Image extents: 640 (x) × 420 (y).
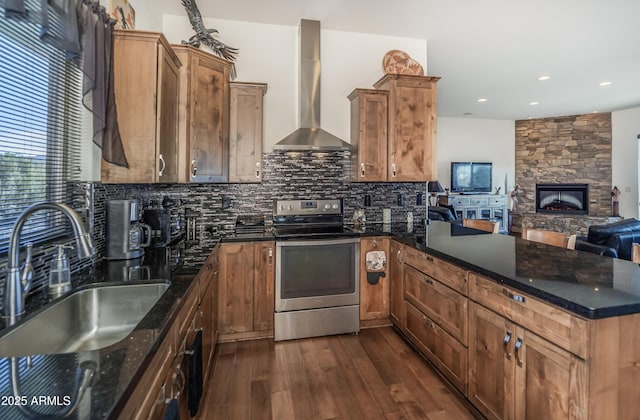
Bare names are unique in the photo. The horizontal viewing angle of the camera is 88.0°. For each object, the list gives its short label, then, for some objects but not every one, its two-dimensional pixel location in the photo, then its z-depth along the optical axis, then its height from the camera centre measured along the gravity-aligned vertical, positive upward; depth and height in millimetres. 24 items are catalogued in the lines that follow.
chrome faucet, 1057 -178
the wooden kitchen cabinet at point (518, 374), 1289 -731
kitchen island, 1235 -531
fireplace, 7914 +340
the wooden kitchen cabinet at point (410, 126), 3312 +855
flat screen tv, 8352 +856
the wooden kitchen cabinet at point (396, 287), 2865 -696
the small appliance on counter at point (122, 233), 1948 -155
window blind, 1271 +353
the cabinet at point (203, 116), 2553 +759
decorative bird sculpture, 2924 +1612
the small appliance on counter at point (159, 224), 2436 -126
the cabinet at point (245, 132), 3098 +722
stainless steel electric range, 2842 -657
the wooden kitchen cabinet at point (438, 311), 2014 -700
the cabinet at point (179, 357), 901 -552
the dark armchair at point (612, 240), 3545 -303
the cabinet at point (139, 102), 1912 +618
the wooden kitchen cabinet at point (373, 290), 3057 -748
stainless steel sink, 1103 -446
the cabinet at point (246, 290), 2791 -696
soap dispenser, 1355 -290
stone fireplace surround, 7578 +1195
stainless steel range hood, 3366 +1354
